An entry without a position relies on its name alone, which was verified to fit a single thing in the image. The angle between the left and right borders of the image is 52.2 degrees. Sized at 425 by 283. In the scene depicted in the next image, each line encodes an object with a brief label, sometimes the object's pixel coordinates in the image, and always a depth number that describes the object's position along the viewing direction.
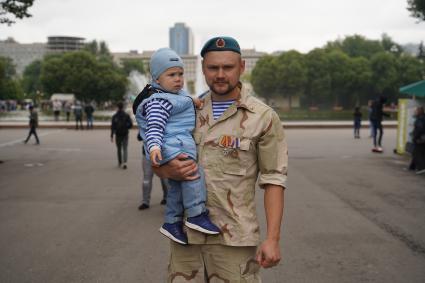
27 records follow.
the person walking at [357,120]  21.03
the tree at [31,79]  100.71
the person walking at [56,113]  33.78
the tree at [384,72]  66.12
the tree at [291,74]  67.69
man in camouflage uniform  2.15
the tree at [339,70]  67.12
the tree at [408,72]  66.88
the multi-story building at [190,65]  178.25
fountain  84.06
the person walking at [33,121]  18.25
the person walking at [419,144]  11.20
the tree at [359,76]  66.31
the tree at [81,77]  58.19
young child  2.13
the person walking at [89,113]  26.50
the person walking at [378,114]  15.73
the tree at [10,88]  77.76
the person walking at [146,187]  7.42
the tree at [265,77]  71.62
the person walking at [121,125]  11.41
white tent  55.53
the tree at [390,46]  88.12
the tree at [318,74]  67.44
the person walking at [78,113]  26.20
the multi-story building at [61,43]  195.88
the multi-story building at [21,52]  189.88
